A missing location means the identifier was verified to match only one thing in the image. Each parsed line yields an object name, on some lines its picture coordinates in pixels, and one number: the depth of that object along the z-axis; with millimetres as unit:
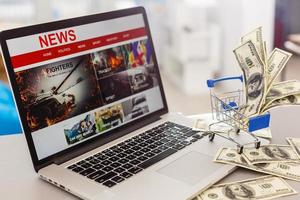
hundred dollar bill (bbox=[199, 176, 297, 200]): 770
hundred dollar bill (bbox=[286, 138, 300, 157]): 935
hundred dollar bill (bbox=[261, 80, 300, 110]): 943
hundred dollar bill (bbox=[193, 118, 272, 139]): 1001
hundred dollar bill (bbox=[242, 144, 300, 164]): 881
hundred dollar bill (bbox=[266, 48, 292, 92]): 963
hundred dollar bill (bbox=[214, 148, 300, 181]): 835
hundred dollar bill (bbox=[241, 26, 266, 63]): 963
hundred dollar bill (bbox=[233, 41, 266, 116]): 949
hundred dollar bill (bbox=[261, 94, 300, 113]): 945
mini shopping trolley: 919
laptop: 821
